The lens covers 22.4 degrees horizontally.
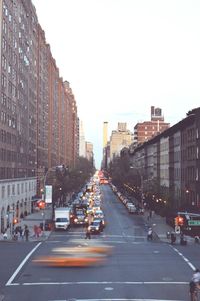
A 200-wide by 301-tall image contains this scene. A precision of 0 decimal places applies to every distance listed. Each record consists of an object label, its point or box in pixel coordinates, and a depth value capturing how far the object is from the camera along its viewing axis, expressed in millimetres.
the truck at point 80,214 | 80812
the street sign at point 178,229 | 68388
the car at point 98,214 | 84238
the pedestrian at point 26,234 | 59300
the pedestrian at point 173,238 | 56419
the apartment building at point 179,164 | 80575
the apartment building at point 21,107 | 81312
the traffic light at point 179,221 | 64750
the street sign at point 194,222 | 59772
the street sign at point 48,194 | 80512
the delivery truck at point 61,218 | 71500
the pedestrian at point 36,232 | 62759
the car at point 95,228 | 66694
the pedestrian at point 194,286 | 24078
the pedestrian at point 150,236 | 59906
